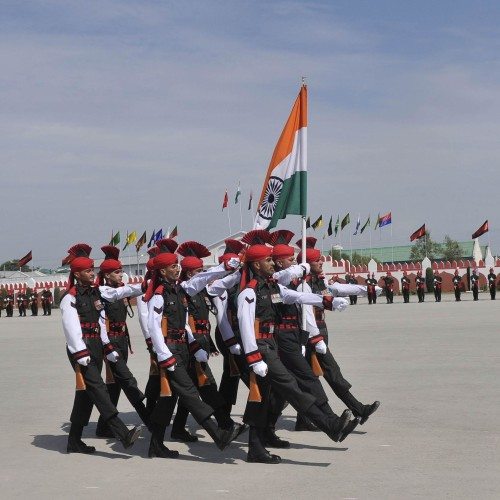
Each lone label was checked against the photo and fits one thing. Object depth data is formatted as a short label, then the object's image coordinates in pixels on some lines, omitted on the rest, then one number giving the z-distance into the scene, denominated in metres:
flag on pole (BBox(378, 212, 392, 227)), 76.75
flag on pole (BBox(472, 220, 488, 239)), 62.69
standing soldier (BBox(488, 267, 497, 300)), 47.50
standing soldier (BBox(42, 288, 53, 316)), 52.84
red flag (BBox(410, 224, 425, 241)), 67.94
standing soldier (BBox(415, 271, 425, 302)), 48.50
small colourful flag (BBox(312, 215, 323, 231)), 76.25
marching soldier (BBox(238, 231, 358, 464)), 8.54
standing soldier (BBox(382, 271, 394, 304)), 48.33
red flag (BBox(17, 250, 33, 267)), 69.11
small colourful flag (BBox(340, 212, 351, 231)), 78.44
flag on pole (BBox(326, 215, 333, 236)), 79.56
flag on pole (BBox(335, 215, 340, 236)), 81.62
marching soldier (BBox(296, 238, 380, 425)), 9.86
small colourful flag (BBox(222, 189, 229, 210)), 59.19
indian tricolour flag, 12.11
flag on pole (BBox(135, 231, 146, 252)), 70.50
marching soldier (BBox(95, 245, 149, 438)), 10.02
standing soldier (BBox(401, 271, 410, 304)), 48.41
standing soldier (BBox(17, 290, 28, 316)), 56.19
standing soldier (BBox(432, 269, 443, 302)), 48.50
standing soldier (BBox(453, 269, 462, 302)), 48.00
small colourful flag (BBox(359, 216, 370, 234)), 83.88
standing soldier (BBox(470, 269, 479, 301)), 46.86
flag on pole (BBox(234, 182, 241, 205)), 62.78
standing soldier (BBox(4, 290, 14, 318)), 55.56
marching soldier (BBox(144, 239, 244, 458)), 8.88
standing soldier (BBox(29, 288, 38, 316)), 55.62
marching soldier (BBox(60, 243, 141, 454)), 9.09
